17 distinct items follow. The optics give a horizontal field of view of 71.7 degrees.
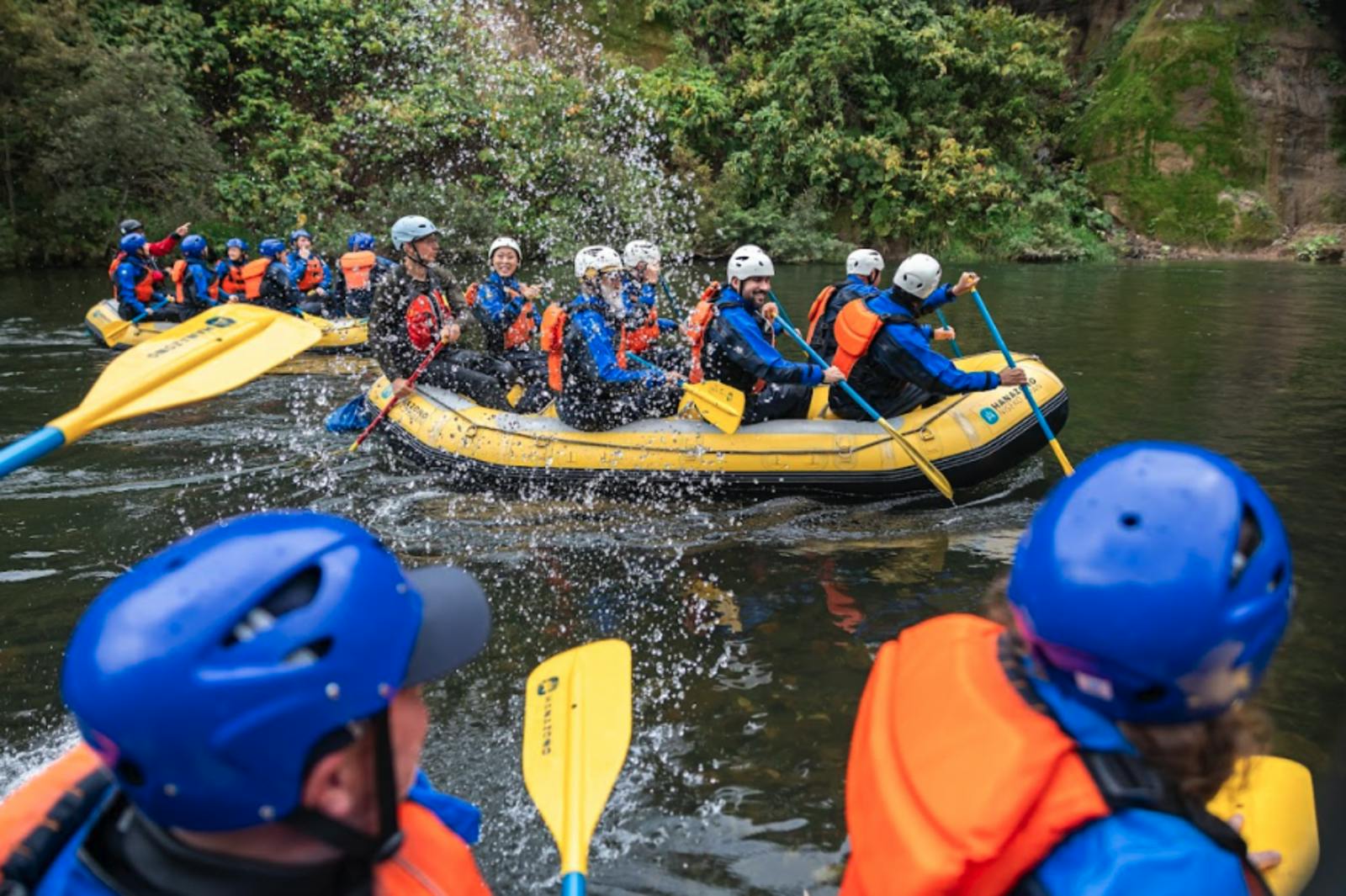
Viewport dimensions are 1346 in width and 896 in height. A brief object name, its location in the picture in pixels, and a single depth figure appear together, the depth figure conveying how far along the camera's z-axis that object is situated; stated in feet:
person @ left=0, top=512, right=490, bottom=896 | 3.50
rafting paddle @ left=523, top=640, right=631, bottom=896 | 7.31
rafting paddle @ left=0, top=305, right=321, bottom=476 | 9.78
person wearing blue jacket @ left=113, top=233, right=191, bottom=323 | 39.24
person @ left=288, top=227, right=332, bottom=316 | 43.32
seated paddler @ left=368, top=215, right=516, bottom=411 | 23.88
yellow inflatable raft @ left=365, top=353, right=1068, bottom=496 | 20.86
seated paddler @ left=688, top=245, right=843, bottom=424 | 20.80
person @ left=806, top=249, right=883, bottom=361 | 24.98
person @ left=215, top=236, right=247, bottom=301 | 42.22
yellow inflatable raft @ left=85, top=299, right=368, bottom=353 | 38.22
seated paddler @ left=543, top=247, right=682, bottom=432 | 21.49
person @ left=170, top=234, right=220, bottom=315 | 40.86
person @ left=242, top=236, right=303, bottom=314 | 40.75
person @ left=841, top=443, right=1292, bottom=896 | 3.89
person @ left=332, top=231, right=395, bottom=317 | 37.52
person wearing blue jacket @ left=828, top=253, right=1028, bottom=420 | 20.51
